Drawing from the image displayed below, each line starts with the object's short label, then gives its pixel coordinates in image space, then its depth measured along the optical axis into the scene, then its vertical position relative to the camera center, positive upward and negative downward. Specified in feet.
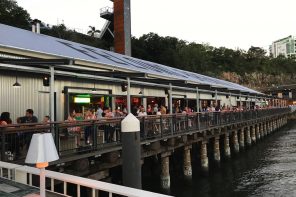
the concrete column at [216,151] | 78.79 -9.96
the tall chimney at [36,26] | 67.21 +17.57
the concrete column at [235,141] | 98.12 -9.48
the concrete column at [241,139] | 105.60 -9.56
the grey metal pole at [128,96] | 43.02 +1.92
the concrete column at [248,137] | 112.98 -9.51
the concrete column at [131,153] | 15.49 -1.97
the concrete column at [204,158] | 69.46 -10.14
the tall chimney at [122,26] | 128.88 +33.47
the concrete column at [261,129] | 137.73 -8.59
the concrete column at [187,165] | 61.26 -10.21
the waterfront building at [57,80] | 35.58 +4.77
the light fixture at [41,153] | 11.88 -1.46
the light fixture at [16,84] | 39.80 +3.45
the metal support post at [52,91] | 32.34 +2.09
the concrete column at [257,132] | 128.61 -8.91
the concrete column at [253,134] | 120.96 -9.10
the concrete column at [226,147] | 87.40 -10.07
